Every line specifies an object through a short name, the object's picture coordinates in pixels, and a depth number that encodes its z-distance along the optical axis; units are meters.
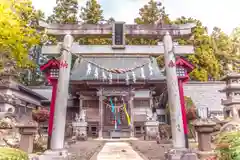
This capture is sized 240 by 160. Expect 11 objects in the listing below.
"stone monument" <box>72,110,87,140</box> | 17.50
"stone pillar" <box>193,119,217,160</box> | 7.77
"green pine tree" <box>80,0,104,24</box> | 32.47
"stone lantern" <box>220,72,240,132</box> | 17.12
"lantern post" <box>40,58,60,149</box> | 8.67
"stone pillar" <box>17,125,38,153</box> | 8.71
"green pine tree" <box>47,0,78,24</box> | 32.44
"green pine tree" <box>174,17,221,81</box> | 28.02
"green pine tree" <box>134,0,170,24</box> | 31.92
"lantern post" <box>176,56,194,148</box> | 9.77
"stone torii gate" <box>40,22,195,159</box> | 7.30
